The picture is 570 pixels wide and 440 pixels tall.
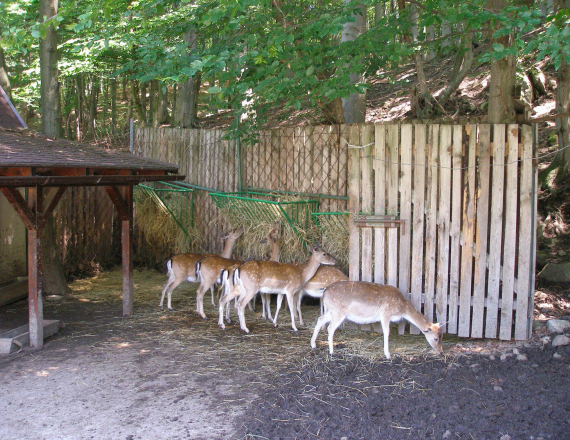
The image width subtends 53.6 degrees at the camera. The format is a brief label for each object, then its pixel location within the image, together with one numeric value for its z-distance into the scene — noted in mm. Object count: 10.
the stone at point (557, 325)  6586
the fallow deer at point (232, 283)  7906
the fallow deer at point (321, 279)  7938
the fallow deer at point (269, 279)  7695
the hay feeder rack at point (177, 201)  11273
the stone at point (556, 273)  8266
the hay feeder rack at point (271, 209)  8820
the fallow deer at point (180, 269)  9008
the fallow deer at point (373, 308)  6477
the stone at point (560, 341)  6133
